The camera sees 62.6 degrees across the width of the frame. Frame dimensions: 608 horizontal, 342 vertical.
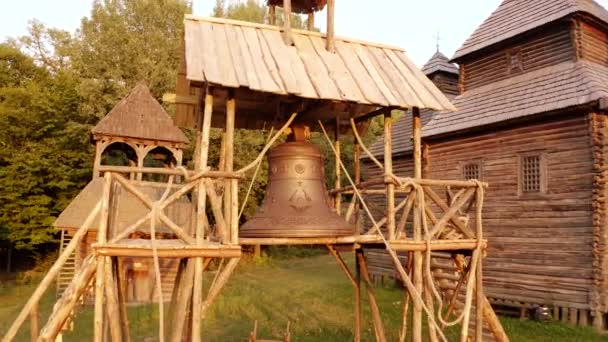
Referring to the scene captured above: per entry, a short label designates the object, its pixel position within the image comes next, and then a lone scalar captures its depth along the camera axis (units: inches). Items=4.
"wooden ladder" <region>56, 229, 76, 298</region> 841.0
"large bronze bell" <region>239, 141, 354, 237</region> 280.8
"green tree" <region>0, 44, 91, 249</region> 1096.2
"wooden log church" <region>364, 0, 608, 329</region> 560.7
